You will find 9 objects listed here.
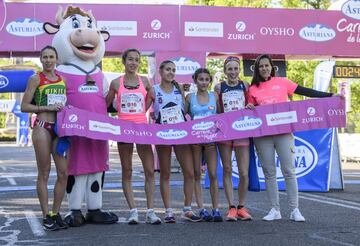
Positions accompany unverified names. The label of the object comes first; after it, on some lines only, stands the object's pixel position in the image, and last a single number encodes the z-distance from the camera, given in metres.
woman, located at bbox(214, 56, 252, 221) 7.32
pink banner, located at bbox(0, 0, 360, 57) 13.94
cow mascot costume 7.08
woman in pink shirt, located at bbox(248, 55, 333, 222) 7.32
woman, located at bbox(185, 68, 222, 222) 7.26
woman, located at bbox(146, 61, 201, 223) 7.15
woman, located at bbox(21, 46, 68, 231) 6.63
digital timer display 16.28
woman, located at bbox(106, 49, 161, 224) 7.05
